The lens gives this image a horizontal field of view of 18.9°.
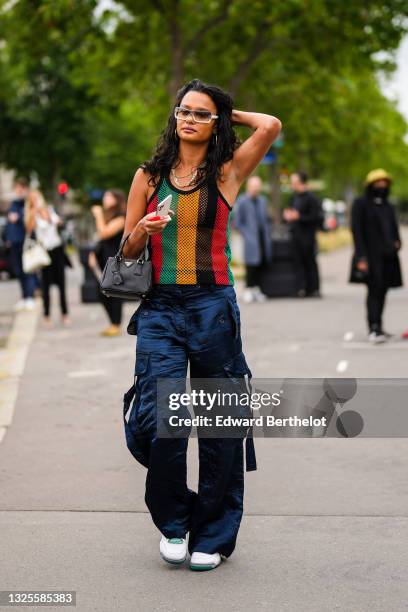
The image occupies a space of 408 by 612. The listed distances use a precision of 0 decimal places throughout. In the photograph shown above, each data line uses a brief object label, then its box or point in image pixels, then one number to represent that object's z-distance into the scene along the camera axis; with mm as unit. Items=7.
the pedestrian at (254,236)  17547
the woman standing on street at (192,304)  4598
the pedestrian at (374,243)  12039
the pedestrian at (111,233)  13203
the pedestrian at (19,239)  17453
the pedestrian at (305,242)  17719
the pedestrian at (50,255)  14789
